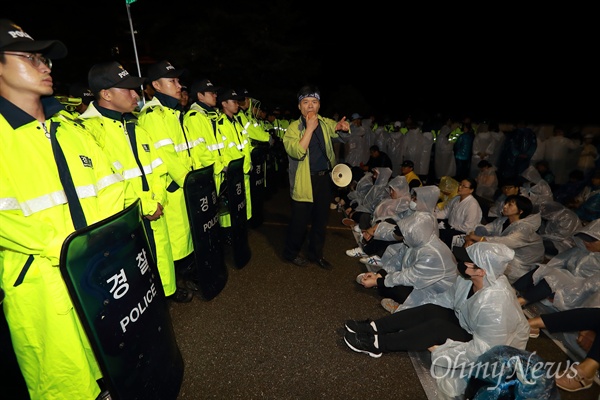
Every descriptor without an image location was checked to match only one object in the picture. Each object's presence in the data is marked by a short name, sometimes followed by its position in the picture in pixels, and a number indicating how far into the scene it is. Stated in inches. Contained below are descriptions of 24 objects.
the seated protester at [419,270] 129.4
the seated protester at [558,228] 178.1
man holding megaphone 154.6
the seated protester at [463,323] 97.0
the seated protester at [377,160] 306.8
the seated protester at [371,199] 232.5
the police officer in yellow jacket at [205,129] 153.5
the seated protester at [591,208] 182.2
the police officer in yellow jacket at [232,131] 178.5
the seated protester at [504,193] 187.6
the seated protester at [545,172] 287.1
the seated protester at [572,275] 125.9
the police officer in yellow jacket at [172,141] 125.4
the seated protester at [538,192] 212.8
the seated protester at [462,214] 187.2
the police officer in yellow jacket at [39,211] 65.5
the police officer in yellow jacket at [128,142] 101.2
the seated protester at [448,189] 224.5
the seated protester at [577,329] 99.9
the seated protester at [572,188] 243.3
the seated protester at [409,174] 229.6
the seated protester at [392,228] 172.4
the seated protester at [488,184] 306.7
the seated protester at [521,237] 159.0
